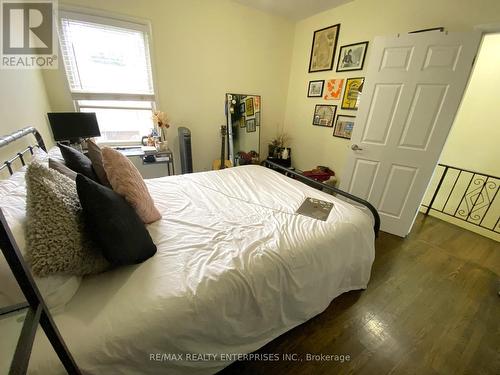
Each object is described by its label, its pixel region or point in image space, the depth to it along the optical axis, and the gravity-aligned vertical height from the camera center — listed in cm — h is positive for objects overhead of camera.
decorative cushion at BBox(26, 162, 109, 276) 71 -46
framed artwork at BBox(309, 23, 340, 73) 292 +89
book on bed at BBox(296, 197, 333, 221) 148 -68
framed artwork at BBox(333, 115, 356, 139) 289 -16
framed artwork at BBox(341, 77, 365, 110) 271 +29
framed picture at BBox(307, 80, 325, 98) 320 +35
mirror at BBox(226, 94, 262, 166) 337 -29
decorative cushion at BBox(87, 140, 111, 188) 121 -36
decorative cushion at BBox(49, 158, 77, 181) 107 -36
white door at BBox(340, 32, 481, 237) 196 +2
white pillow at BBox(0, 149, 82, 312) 67 -59
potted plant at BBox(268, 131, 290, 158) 383 -61
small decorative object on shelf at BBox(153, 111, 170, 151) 280 -31
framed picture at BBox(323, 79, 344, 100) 295 +34
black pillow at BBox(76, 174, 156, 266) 82 -48
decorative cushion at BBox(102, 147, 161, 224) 110 -41
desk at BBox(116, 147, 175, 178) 273 -78
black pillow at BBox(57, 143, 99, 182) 119 -36
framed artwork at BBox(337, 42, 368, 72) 265 +72
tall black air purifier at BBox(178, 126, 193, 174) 294 -61
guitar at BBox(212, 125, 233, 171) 335 -85
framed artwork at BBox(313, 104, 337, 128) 312 -2
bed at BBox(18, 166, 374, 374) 75 -75
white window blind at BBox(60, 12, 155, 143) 238 +32
